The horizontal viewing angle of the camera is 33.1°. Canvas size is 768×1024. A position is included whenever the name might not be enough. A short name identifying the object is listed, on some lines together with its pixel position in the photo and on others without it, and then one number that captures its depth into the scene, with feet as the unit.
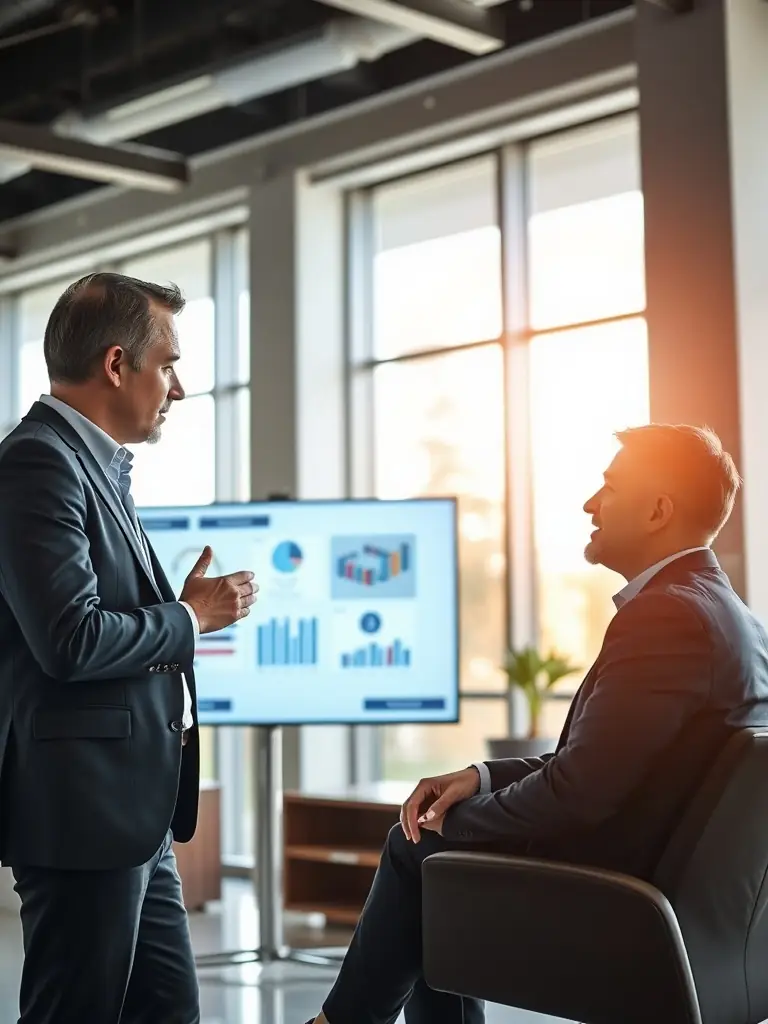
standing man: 6.41
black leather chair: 6.72
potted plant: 17.54
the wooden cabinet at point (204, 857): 19.49
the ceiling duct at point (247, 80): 18.69
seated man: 7.10
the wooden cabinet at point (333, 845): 17.44
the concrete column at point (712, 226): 15.51
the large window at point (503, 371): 20.12
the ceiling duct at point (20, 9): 20.61
